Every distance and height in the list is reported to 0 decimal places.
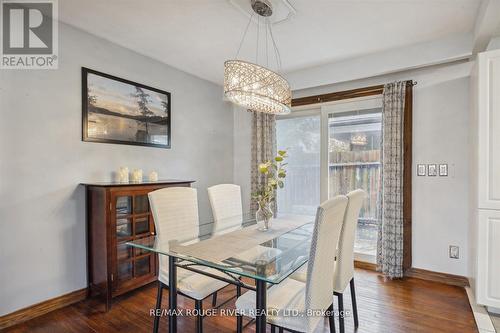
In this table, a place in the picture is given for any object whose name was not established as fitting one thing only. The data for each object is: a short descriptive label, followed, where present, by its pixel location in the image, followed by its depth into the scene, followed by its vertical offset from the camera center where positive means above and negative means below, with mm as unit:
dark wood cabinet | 2379 -663
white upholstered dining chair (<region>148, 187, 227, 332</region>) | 1803 -514
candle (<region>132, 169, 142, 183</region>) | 2801 -109
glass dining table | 1402 -549
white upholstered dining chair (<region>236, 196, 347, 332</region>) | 1345 -699
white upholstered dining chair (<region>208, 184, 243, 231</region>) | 2525 -411
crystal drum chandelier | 1883 +595
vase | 2219 -408
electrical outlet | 2812 -915
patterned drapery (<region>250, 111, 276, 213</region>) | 3979 +338
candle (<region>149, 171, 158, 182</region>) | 2996 -128
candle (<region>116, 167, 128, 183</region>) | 2704 -95
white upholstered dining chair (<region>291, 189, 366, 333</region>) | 1810 -612
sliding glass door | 3328 +122
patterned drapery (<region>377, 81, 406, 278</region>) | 2988 -192
